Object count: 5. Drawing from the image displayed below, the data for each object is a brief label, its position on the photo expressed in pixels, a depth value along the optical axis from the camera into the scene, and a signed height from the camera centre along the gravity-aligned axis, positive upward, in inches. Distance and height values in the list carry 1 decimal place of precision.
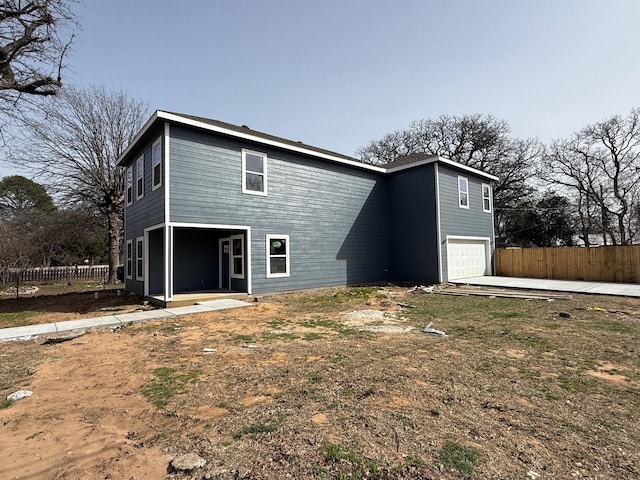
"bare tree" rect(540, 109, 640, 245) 944.3 +235.6
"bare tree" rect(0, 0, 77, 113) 372.2 +250.5
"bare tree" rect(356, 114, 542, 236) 1119.0 +366.0
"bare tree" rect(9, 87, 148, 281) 767.7 +266.0
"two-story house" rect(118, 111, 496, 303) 393.7 +61.7
